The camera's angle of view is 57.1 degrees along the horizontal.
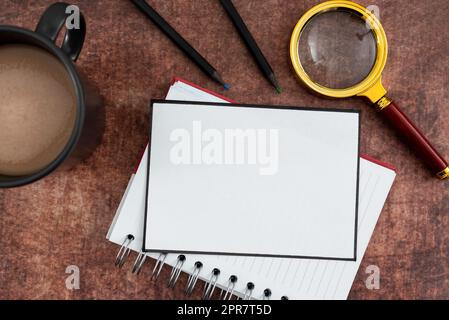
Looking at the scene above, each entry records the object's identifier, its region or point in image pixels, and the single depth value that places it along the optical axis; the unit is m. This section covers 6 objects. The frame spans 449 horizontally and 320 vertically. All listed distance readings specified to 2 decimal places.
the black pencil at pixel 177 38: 0.63
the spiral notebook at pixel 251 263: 0.64
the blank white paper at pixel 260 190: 0.63
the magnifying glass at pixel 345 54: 0.63
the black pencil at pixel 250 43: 0.64
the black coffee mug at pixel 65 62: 0.45
